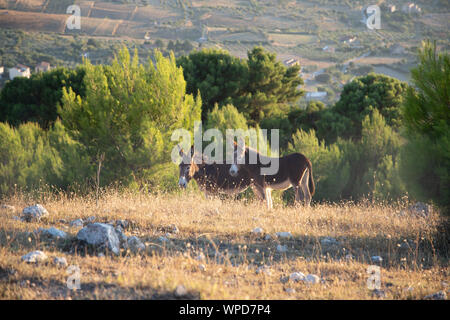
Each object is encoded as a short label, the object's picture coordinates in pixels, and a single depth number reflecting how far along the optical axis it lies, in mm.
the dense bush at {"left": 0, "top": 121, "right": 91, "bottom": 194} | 26152
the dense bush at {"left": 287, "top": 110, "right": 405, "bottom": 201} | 33844
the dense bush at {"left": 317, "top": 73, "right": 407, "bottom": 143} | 49312
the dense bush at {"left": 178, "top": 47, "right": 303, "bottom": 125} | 51437
